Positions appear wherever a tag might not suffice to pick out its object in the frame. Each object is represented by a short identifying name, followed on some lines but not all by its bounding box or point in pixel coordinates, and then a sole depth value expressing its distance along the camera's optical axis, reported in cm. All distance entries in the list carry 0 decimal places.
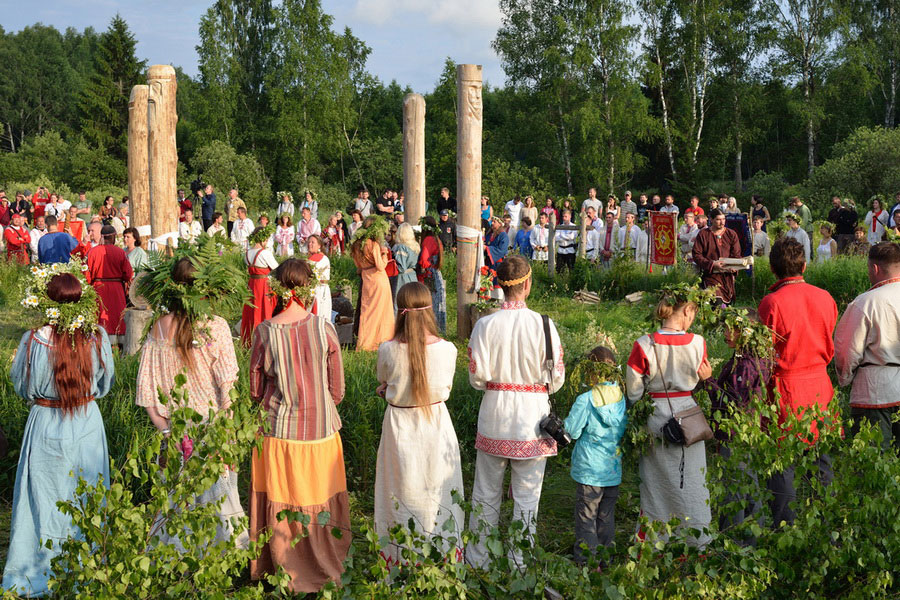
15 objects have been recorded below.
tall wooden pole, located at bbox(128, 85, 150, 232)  967
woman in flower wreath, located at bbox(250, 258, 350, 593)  469
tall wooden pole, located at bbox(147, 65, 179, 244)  888
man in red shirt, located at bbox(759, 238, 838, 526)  484
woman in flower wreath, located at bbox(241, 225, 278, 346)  1066
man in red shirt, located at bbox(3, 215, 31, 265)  1825
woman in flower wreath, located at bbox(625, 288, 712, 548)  468
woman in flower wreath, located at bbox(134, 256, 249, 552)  493
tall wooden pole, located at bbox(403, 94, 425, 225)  1219
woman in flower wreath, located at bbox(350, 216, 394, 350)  1050
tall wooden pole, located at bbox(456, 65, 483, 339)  973
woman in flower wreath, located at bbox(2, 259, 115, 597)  471
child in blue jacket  480
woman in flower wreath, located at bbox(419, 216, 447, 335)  1145
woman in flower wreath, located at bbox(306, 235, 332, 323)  1048
